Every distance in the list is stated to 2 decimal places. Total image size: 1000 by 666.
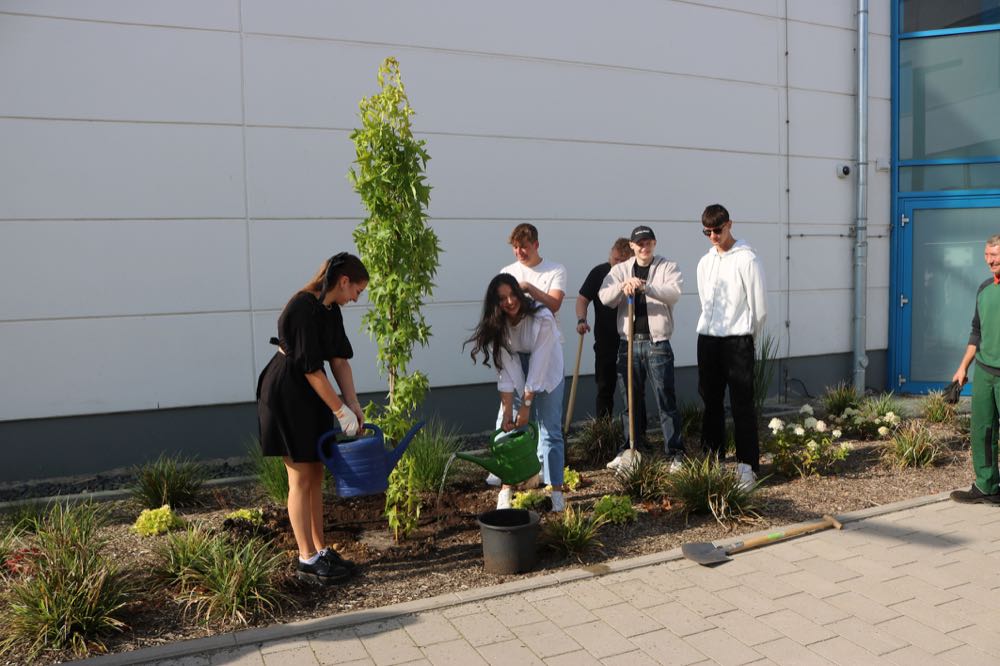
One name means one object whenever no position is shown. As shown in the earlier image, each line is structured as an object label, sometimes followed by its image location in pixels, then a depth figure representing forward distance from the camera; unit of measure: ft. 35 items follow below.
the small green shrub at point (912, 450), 22.18
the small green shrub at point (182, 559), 13.82
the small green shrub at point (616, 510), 17.41
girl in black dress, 13.82
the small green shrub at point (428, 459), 19.35
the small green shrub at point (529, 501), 17.81
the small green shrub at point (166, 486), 19.17
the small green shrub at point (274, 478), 18.95
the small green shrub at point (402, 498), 16.55
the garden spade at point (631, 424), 19.71
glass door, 33.60
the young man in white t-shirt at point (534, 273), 20.27
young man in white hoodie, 19.83
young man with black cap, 20.58
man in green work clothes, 18.53
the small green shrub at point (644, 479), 18.79
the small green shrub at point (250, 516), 16.97
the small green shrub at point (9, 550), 14.28
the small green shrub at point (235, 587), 13.06
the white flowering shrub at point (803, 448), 21.26
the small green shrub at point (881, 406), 26.43
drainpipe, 33.35
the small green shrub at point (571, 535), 15.72
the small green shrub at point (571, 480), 20.26
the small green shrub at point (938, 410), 27.45
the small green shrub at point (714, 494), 17.67
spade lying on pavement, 15.47
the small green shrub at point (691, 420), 25.41
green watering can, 16.39
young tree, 15.64
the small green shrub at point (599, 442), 22.91
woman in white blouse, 17.24
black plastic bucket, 14.87
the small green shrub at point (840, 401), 27.96
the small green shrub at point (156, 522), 17.02
